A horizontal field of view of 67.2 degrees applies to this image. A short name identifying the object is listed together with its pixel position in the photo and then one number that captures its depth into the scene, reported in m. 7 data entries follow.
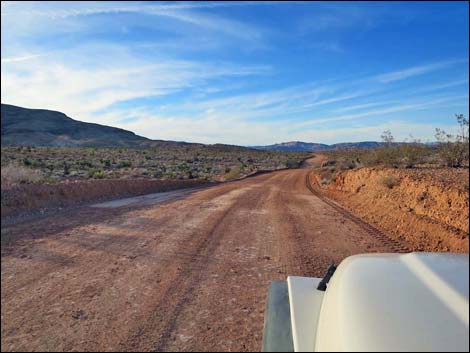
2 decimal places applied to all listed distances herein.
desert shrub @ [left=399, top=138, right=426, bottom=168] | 13.39
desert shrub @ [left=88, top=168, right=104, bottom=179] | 16.29
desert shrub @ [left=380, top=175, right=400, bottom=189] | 9.30
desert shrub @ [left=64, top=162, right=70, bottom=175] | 17.02
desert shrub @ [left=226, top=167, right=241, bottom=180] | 23.79
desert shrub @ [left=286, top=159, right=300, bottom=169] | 40.72
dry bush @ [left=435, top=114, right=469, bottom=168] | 11.32
